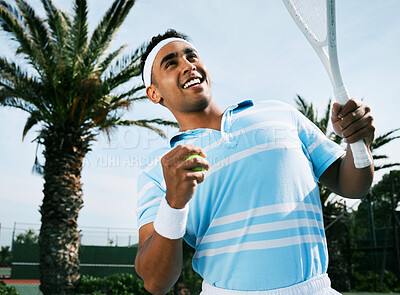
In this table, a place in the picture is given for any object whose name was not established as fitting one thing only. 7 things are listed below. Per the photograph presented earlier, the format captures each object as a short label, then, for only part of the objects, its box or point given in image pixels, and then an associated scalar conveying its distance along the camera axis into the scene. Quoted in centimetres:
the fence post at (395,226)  1216
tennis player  147
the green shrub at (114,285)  1098
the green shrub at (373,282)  1380
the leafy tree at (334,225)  1347
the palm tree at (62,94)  963
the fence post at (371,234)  1455
